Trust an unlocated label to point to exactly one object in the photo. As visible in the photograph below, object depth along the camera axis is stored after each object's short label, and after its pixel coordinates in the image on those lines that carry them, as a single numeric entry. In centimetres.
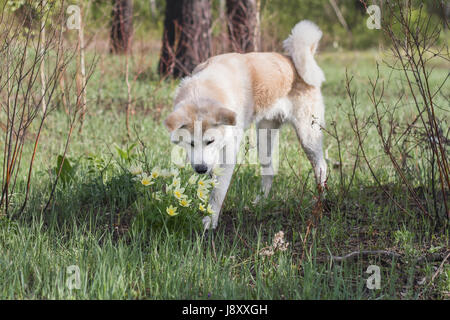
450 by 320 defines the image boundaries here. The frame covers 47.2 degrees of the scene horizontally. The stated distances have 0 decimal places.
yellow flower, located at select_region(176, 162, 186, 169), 327
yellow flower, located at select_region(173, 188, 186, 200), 304
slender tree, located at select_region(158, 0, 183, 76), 897
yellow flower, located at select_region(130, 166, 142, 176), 325
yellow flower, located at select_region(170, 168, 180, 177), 314
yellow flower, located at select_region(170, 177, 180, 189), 307
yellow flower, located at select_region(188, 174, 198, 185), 310
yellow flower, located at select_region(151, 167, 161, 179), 316
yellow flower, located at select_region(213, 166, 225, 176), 335
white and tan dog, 342
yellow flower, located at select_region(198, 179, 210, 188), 317
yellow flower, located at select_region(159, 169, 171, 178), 314
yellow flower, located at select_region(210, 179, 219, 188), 321
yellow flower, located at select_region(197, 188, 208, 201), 310
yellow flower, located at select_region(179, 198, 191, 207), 305
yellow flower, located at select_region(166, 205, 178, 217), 300
